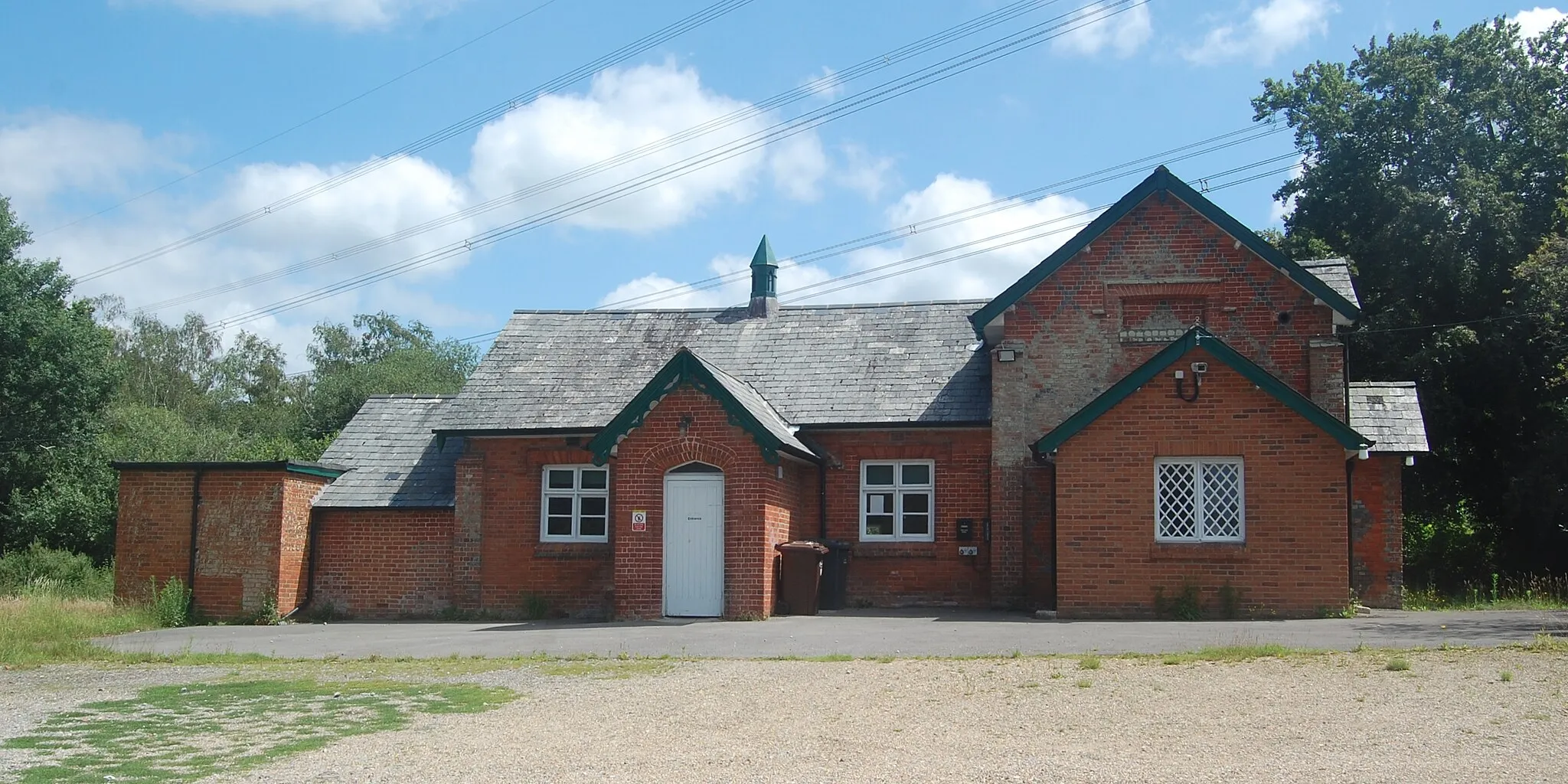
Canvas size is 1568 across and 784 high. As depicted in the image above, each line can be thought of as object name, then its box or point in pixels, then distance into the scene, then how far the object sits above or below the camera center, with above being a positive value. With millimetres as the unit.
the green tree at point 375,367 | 48062 +6592
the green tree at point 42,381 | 37688 +3847
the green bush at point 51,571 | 28969 -1401
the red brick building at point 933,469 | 18656 +902
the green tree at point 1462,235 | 29156 +7250
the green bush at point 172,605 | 21031 -1428
